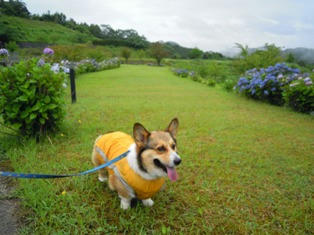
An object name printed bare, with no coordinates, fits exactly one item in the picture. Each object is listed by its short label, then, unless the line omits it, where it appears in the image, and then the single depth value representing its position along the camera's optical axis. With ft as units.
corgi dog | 5.44
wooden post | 19.93
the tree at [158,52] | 140.97
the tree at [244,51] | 47.47
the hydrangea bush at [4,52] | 11.38
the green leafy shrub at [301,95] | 18.52
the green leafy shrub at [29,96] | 9.91
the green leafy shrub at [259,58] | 42.63
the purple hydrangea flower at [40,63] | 11.22
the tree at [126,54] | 129.80
